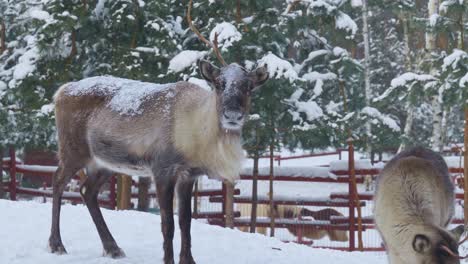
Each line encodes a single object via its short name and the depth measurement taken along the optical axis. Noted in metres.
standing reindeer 10.80
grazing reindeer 8.05
